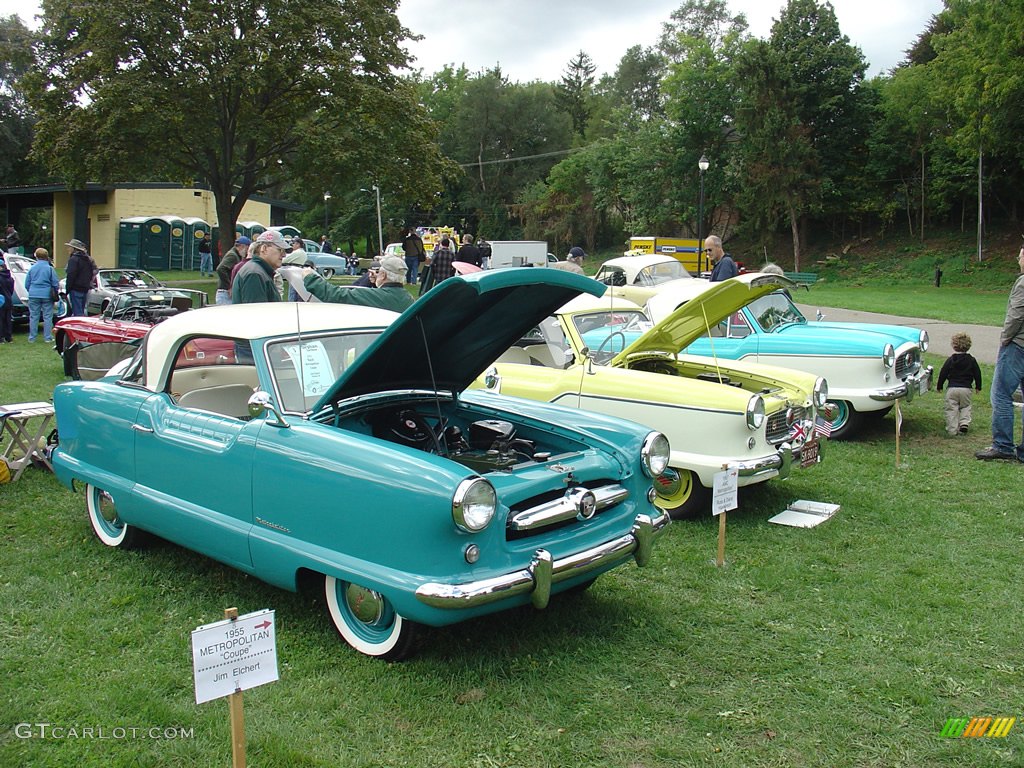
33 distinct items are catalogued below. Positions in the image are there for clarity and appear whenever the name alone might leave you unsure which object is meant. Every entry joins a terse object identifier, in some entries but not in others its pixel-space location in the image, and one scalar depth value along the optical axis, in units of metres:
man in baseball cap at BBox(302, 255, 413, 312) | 7.63
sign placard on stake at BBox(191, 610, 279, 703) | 2.70
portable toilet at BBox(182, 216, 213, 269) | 34.46
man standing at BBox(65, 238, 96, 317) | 14.59
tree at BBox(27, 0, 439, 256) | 22.47
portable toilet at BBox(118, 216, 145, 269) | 33.16
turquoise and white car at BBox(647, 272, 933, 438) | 9.03
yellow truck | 33.19
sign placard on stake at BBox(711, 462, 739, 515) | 5.06
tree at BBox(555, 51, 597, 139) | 75.06
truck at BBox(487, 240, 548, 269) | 30.53
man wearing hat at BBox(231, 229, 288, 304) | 7.51
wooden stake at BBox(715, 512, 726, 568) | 5.22
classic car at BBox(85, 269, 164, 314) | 14.12
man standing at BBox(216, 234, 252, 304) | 11.00
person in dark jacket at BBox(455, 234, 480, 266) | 18.73
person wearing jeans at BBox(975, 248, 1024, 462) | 7.86
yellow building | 34.03
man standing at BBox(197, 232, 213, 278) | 30.64
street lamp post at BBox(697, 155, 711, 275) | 28.47
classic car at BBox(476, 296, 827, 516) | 6.11
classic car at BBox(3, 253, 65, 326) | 16.02
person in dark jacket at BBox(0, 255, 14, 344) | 14.70
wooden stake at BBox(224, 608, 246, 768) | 2.79
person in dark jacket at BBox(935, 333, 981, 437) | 9.13
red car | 8.68
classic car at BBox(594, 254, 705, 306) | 15.52
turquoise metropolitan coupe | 3.60
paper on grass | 6.29
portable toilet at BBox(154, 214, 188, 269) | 34.06
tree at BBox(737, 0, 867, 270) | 38.66
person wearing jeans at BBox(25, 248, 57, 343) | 14.48
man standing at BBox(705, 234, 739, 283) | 11.09
